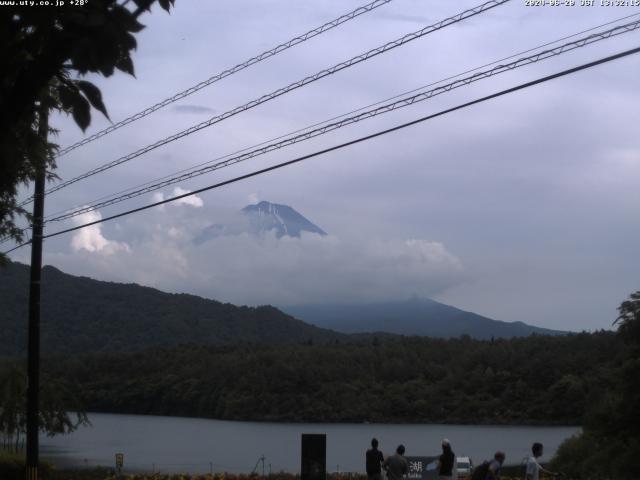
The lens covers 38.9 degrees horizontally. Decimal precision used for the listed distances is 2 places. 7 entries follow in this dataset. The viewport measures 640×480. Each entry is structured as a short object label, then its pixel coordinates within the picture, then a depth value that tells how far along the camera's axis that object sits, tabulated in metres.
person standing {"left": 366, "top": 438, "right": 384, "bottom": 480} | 17.42
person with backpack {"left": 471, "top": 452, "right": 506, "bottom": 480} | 14.03
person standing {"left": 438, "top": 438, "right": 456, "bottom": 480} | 16.75
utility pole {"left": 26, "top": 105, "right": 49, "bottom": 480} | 19.69
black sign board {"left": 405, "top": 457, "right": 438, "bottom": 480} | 22.31
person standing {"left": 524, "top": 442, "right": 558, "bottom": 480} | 14.80
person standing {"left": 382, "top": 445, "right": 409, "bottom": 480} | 16.86
